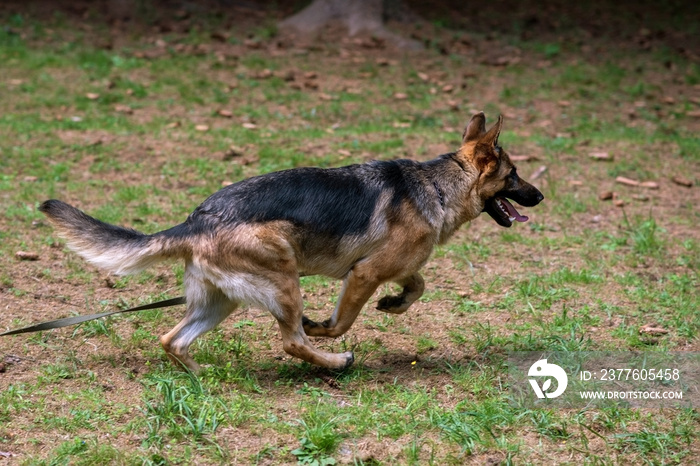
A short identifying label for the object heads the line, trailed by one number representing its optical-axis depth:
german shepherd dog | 5.51
